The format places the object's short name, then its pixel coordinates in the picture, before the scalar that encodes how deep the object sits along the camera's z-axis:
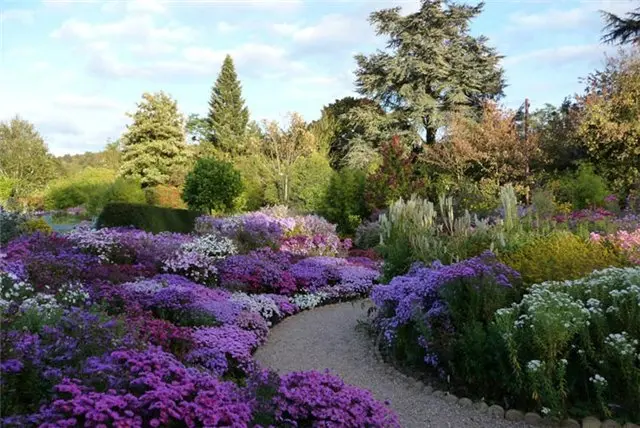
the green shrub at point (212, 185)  18.31
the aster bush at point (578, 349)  4.02
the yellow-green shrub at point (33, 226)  12.72
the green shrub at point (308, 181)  20.73
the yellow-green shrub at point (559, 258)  5.77
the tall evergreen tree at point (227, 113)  40.19
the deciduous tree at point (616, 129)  17.50
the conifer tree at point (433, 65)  25.36
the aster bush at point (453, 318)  4.68
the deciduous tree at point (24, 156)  34.84
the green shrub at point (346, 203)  17.84
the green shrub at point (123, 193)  25.77
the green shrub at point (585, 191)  16.19
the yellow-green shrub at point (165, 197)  26.22
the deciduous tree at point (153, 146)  33.59
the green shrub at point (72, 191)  32.22
